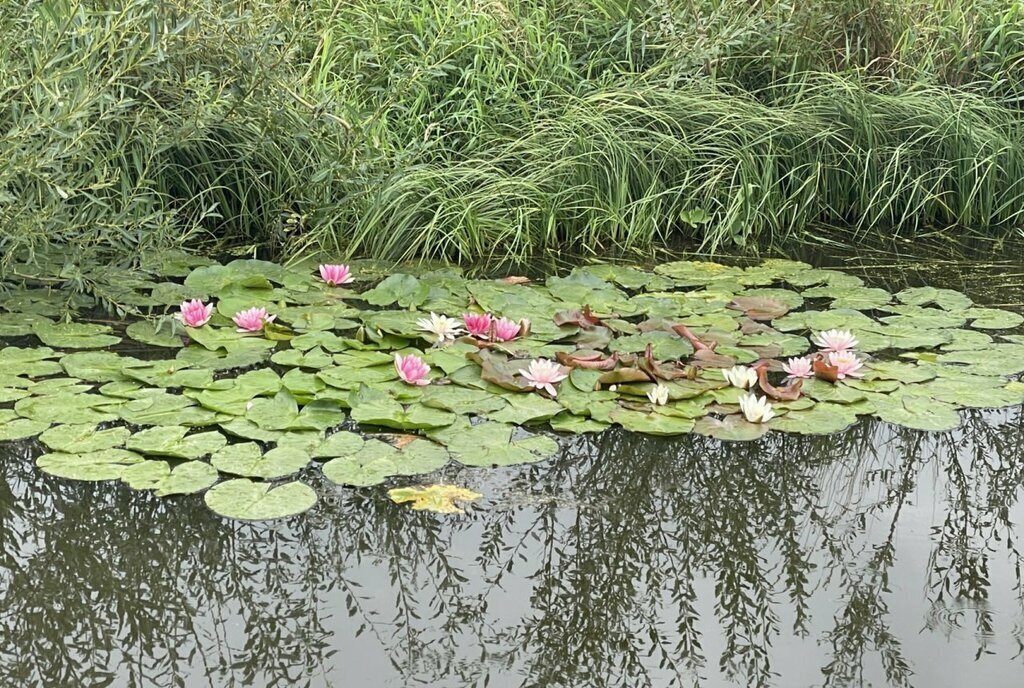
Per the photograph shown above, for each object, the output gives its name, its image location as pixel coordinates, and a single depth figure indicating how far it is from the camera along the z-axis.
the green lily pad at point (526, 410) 3.08
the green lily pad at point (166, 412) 3.01
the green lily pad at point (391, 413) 3.01
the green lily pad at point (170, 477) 2.71
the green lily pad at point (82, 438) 2.87
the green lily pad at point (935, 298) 4.01
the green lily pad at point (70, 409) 3.02
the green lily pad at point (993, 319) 3.82
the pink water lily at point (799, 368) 3.34
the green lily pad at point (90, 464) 2.75
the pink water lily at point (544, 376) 3.24
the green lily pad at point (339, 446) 2.88
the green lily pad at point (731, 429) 3.05
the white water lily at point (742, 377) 3.26
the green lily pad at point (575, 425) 3.05
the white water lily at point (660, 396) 3.18
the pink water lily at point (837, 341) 3.44
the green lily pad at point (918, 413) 3.12
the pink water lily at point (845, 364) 3.36
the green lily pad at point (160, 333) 3.51
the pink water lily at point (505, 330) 3.53
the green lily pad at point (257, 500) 2.62
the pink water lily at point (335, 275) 4.00
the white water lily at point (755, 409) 3.10
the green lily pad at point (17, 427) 2.92
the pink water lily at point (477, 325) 3.55
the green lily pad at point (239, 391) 3.08
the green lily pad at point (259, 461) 2.78
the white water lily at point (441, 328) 3.53
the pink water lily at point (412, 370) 3.22
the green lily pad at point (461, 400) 3.13
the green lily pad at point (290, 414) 3.00
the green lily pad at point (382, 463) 2.79
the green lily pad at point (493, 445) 2.88
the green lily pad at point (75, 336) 3.48
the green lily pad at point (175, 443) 2.85
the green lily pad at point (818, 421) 3.09
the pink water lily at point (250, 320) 3.57
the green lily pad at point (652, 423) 3.05
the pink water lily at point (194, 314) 3.55
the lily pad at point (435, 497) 2.70
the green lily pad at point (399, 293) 3.86
